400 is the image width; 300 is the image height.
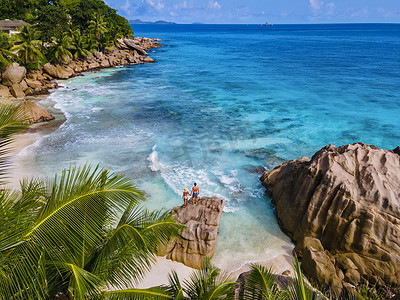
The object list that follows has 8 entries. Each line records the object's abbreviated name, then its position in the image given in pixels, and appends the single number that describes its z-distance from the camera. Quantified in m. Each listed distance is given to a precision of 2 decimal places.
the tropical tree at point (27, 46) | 39.91
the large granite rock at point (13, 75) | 34.12
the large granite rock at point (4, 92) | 32.54
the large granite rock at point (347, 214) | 11.10
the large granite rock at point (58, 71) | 44.59
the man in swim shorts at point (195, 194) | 14.24
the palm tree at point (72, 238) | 4.90
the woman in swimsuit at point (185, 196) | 14.05
